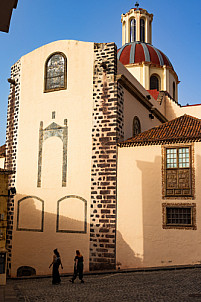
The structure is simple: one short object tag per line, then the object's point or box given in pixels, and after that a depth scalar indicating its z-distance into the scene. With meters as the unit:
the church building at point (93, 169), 14.02
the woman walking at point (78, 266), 11.48
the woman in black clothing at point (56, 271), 11.53
